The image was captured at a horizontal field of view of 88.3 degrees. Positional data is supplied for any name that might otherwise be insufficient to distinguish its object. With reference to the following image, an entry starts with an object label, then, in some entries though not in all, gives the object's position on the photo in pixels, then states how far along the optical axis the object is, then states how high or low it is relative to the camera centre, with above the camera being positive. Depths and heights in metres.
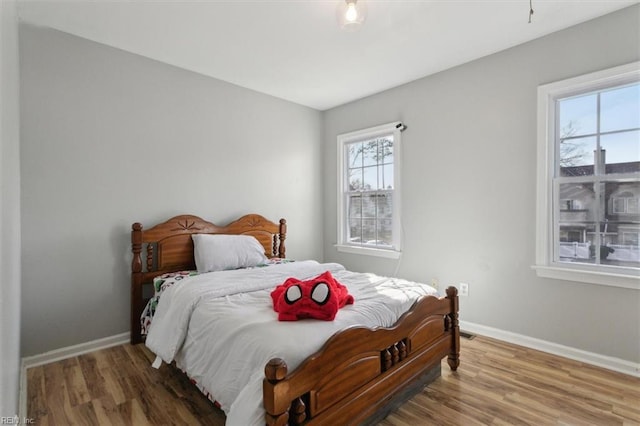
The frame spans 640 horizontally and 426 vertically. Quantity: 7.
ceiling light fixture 1.86 +1.12
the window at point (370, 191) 3.74 +0.23
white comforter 1.46 -0.61
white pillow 2.97 -0.39
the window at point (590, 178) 2.34 +0.25
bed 1.34 -0.72
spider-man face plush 1.73 -0.49
